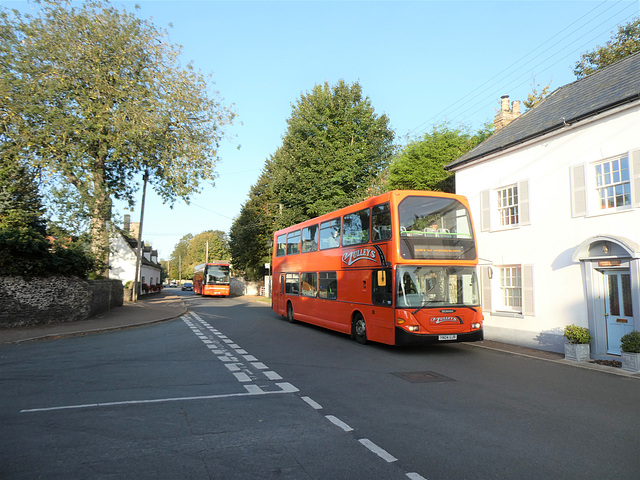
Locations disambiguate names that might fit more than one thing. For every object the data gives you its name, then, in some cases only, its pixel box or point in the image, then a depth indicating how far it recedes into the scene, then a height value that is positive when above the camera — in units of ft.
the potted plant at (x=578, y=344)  35.83 -3.98
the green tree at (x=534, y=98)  84.84 +36.66
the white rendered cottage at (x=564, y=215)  35.63 +7.19
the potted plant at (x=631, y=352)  30.78 -3.86
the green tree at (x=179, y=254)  490.08 +35.16
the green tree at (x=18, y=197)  59.36 +12.50
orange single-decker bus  150.61 +2.62
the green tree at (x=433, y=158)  80.33 +24.01
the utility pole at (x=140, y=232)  95.69 +11.37
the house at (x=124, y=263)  146.51 +7.29
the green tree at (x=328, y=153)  98.94 +29.91
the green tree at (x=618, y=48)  69.39 +39.10
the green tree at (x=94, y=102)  73.31 +31.22
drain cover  27.50 -5.35
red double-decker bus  37.17 +1.75
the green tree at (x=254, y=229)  151.23 +19.79
